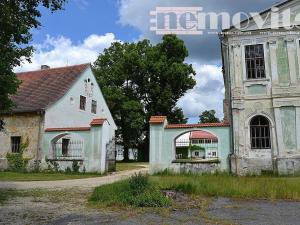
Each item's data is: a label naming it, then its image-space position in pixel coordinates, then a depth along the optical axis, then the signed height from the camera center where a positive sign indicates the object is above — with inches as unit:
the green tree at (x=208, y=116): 2226.0 +283.9
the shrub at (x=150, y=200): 226.1 -50.9
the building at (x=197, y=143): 1104.6 +16.6
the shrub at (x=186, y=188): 284.7 -49.5
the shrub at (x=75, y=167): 526.3 -46.2
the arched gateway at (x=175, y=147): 454.2 -1.7
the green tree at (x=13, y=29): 218.7 +113.7
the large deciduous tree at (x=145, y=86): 1020.8 +262.1
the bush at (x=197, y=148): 1095.8 -8.7
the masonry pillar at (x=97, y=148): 517.1 -4.6
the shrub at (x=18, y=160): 573.7 -34.6
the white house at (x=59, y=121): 526.3 +62.4
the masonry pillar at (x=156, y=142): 469.7 +7.7
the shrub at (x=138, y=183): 248.7 -38.9
